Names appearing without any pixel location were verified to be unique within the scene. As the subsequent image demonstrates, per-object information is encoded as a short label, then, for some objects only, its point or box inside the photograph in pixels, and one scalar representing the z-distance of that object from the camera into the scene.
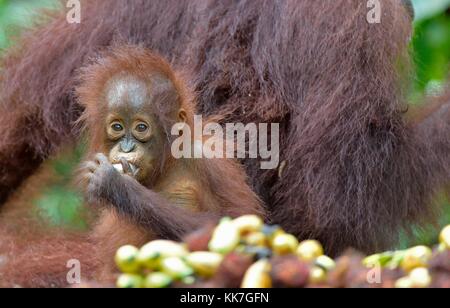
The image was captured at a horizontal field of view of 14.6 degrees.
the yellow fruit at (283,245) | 1.84
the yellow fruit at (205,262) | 1.84
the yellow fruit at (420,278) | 1.84
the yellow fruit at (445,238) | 1.90
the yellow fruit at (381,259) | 2.04
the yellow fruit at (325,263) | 1.90
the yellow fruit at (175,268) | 1.84
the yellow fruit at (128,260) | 1.85
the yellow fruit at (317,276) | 1.83
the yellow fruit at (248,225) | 1.86
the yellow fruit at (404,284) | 1.84
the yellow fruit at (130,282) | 1.85
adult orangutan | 2.36
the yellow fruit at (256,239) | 1.86
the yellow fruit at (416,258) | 1.90
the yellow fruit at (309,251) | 1.89
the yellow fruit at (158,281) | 1.84
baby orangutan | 2.25
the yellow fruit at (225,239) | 1.85
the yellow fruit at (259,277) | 1.81
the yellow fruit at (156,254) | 1.86
